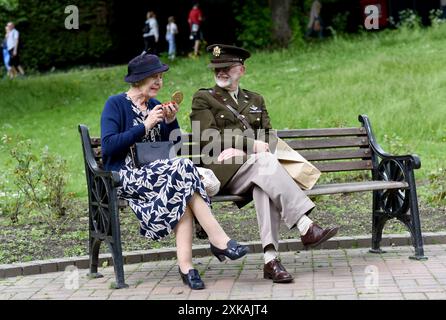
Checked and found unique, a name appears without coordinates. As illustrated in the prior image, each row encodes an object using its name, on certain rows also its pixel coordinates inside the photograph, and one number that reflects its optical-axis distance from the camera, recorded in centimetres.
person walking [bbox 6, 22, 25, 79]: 2879
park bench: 706
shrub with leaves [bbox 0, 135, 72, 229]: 1015
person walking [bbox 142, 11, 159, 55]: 3095
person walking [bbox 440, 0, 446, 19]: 3397
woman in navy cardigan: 696
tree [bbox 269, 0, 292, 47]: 2844
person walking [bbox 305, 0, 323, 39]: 3278
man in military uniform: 708
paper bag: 741
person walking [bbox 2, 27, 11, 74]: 2952
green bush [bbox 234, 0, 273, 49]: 3086
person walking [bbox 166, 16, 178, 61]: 3147
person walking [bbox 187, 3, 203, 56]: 3072
